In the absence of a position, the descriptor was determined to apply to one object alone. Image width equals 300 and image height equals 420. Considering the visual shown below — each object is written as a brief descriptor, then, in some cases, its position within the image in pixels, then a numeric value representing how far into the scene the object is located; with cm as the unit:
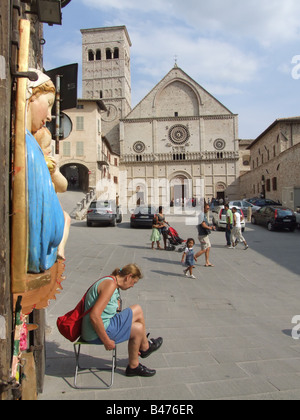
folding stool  328
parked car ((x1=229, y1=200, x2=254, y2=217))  2541
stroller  1223
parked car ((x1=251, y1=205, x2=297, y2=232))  1823
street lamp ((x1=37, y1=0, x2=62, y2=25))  295
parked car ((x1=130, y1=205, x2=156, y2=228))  1938
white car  1861
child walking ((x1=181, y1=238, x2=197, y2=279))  834
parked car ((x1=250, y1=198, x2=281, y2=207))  2844
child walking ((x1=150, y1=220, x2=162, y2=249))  1251
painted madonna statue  172
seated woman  315
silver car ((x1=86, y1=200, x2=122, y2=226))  1964
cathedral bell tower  5459
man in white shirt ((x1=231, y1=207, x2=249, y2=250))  1291
